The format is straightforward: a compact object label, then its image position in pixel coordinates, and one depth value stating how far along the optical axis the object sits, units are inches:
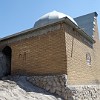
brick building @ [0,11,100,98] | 349.1
